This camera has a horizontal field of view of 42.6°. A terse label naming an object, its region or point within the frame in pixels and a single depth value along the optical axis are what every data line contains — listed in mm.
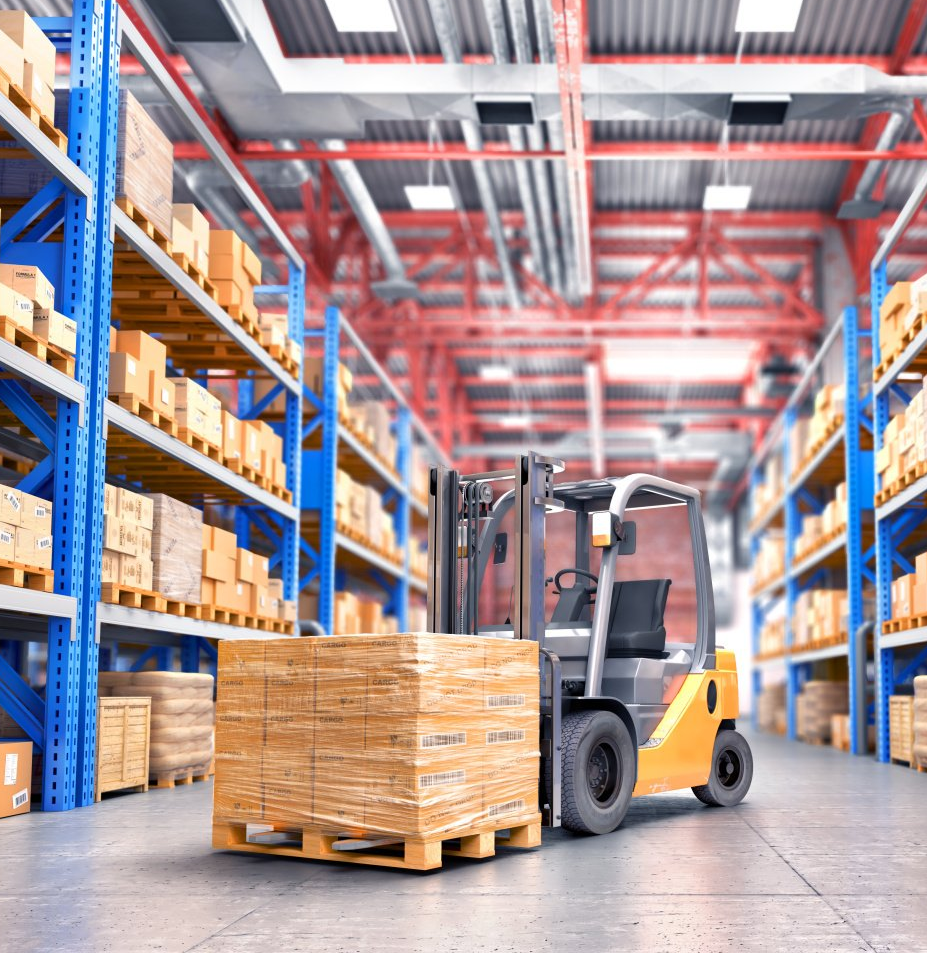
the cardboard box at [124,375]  7945
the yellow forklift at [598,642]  6023
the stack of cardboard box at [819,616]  14602
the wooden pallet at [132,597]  7586
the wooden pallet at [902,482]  9984
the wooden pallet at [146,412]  7977
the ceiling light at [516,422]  27109
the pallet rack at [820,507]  13086
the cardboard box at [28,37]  6578
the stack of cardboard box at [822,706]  15797
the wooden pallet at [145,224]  7805
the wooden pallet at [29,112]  6351
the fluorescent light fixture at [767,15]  9773
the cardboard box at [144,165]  7867
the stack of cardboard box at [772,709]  20641
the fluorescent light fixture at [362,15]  10289
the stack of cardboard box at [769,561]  20031
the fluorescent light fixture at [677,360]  22969
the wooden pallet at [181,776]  8711
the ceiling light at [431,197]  13242
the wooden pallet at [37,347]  6266
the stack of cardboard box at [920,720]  9836
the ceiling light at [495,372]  21688
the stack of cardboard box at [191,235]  8779
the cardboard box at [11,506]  6293
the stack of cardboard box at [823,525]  13984
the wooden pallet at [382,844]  4781
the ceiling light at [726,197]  13227
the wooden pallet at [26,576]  6349
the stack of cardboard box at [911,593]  10148
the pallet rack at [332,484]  13430
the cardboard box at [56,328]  6719
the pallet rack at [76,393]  6918
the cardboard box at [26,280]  6586
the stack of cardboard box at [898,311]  10102
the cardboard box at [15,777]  6566
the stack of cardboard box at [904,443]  9883
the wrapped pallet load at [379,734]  4824
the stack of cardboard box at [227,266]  9734
